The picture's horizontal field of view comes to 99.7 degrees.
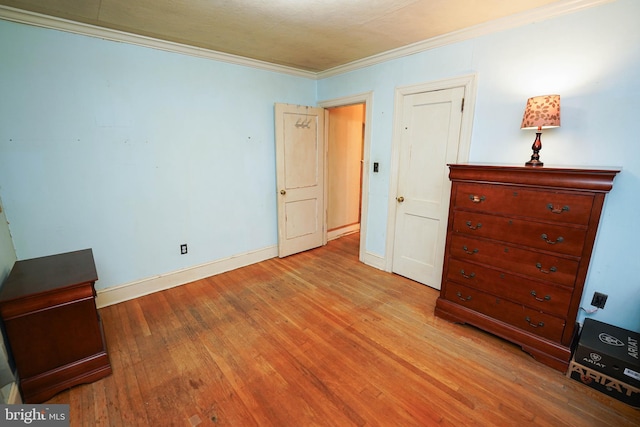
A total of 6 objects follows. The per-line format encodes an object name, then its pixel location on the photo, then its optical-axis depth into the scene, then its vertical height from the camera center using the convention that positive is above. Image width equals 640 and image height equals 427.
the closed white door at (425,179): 2.62 -0.19
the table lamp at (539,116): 1.84 +0.32
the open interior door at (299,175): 3.52 -0.22
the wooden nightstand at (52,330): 1.55 -1.04
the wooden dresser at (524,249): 1.70 -0.61
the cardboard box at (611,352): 1.59 -1.14
